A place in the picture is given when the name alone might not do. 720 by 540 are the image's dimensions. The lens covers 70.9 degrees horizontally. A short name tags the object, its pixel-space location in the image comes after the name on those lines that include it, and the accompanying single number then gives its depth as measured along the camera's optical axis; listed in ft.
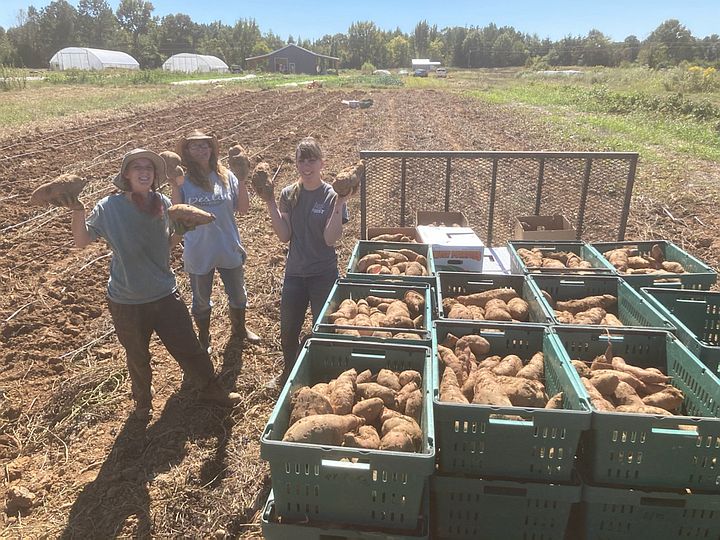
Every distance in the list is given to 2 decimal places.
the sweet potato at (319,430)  7.41
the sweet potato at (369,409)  8.63
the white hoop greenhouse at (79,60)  191.01
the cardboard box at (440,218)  19.22
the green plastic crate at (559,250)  13.34
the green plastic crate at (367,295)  9.98
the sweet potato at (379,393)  8.95
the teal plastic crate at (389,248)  12.63
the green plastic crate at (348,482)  6.78
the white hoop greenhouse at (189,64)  218.18
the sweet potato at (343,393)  8.64
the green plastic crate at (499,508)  7.74
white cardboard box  15.25
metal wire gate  18.39
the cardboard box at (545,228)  17.98
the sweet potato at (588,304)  12.23
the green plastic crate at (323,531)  7.02
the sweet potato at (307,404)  8.10
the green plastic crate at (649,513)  7.46
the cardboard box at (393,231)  17.42
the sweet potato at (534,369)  9.41
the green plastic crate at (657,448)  7.27
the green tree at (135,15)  338.75
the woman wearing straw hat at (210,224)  13.28
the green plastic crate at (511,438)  7.45
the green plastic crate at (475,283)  13.01
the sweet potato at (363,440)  7.79
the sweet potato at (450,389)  8.48
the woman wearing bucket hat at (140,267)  10.75
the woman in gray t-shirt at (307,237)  12.10
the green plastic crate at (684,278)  12.94
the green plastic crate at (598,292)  11.23
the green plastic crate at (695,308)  11.98
